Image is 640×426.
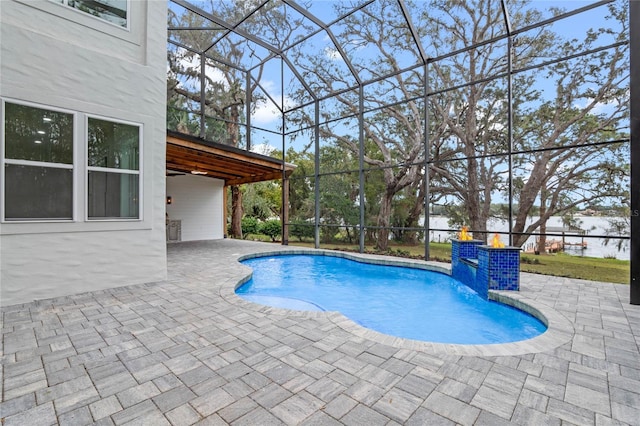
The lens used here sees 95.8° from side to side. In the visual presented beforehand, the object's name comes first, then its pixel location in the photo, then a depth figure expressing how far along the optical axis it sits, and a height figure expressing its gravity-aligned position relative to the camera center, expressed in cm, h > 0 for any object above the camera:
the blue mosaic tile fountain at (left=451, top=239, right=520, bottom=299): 438 -89
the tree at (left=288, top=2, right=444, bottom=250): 1027 +454
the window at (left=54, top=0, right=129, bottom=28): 433 +314
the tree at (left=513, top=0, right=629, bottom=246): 841 +268
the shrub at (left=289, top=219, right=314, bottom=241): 1458 -102
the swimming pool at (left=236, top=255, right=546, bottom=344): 369 -151
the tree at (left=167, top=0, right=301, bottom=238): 877 +518
